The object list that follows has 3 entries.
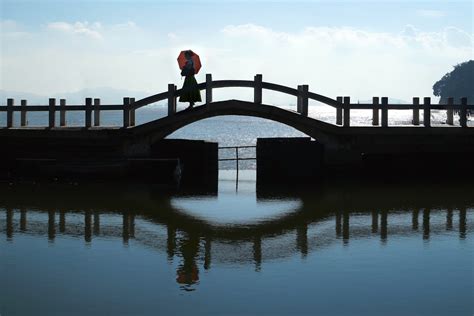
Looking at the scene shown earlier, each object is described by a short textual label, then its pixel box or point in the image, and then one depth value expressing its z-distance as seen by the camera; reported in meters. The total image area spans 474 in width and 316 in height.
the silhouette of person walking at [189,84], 21.83
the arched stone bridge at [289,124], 21.53
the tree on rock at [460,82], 182.12
